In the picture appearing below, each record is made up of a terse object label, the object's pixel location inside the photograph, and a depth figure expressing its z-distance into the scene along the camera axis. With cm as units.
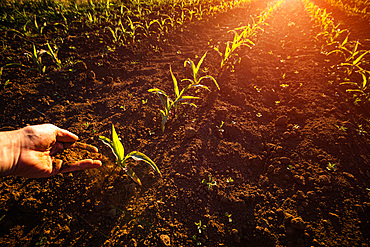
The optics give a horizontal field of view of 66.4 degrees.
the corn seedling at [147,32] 110
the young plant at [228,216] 51
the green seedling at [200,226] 50
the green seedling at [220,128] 65
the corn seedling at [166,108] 60
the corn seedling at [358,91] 71
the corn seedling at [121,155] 50
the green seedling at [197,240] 48
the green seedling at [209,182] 55
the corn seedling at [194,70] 68
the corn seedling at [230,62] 87
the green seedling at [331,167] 57
